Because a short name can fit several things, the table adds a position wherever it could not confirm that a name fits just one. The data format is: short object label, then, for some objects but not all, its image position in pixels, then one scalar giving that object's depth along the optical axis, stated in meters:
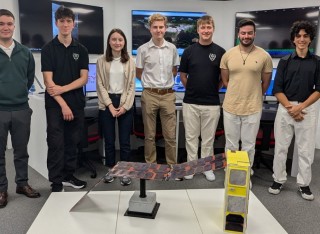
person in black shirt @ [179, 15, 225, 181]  3.02
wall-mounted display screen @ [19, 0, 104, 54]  3.84
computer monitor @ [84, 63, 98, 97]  3.77
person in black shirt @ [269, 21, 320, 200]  2.69
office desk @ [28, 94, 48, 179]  3.14
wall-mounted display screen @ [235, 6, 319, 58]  4.31
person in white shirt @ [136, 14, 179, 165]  3.10
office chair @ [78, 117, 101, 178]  3.28
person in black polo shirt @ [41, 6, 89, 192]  2.59
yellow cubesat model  1.68
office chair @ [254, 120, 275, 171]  3.30
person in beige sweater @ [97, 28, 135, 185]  2.96
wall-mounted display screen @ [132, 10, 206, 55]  4.60
